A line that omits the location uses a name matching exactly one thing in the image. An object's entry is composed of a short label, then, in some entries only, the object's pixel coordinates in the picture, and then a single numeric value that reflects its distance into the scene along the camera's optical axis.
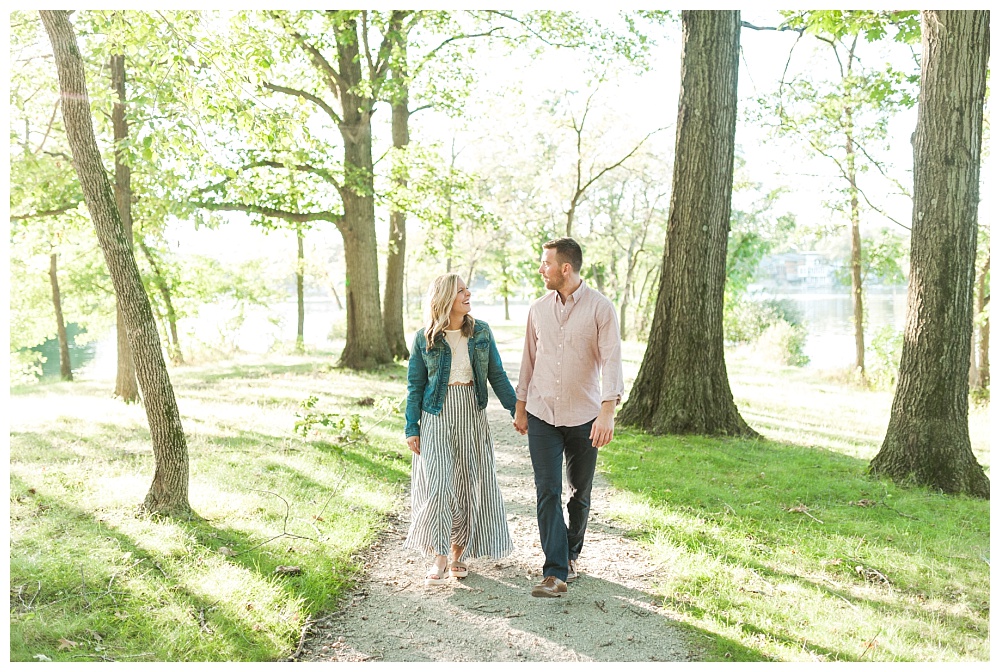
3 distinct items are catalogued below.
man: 4.48
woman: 4.74
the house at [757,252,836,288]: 59.34
